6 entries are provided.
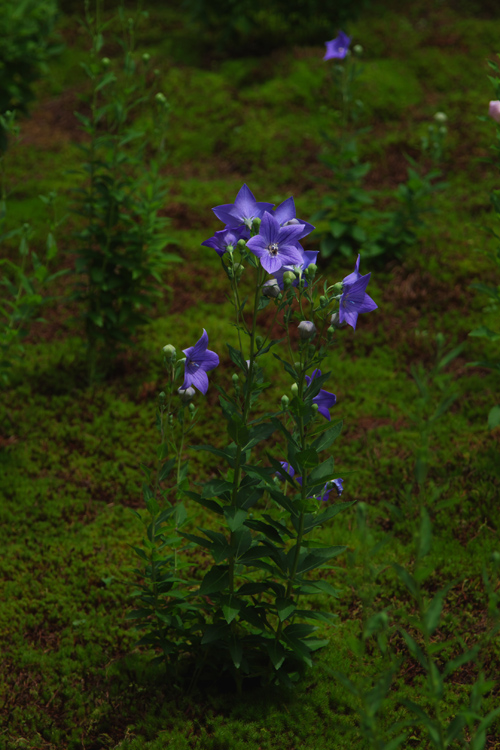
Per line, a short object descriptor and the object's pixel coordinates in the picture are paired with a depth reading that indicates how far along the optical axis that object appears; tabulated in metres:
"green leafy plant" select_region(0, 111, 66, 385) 4.29
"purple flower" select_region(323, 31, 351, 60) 5.69
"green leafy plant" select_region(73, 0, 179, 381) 4.62
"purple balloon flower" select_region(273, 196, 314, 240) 2.51
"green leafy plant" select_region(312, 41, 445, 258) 5.74
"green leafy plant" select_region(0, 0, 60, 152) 7.00
